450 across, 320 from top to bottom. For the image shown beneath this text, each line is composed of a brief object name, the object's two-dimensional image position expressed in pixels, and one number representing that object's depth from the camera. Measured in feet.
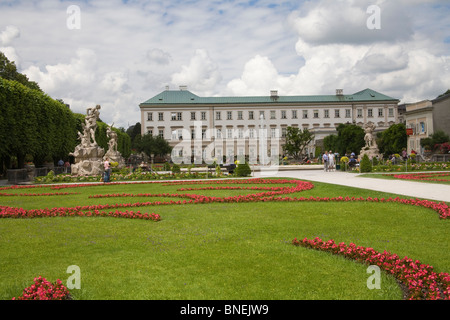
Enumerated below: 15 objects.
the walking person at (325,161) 85.46
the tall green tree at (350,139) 141.18
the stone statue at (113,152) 110.73
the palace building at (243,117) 227.20
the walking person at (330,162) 85.83
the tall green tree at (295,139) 147.53
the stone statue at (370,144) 103.48
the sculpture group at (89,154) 77.36
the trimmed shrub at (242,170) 71.97
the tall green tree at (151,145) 192.54
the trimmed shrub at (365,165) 75.15
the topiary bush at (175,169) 80.69
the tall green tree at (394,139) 135.03
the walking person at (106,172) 62.23
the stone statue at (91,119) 80.74
